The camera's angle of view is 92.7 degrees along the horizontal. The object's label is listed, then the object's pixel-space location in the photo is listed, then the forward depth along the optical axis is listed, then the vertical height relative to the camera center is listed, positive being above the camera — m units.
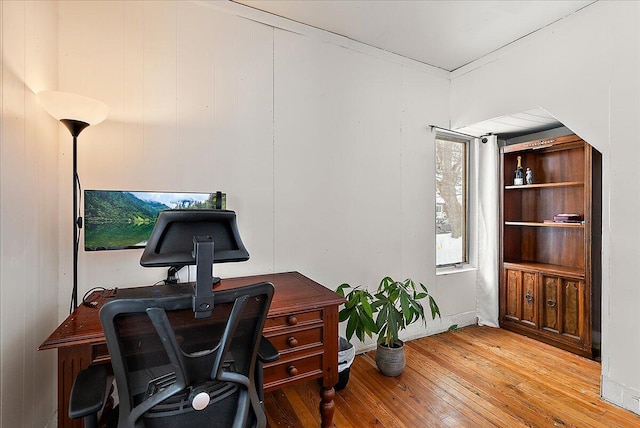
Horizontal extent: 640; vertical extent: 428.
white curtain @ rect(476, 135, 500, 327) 3.32 -0.20
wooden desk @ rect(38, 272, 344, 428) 1.55 -0.65
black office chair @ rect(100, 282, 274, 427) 0.93 -0.48
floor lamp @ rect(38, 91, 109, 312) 1.47 +0.49
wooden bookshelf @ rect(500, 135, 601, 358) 2.63 -0.34
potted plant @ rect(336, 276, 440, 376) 2.20 -0.77
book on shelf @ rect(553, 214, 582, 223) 2.86 -0.04
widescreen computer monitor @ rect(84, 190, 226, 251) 1.68 -0.02
